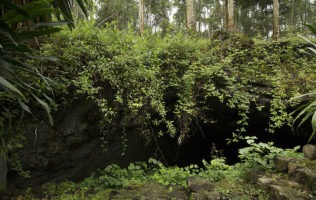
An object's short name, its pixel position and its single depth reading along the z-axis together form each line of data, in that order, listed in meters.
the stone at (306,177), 3.37
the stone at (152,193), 3.82
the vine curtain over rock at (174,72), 3.94
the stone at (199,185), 3.91
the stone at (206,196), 3.62
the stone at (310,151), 3.98
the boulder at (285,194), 3.17
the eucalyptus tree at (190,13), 7.14
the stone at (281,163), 3.94
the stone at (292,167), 3.71
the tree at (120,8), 15.73
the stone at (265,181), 3.65
